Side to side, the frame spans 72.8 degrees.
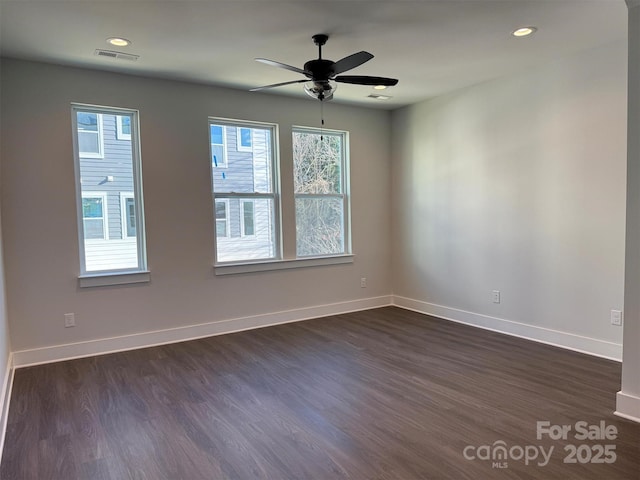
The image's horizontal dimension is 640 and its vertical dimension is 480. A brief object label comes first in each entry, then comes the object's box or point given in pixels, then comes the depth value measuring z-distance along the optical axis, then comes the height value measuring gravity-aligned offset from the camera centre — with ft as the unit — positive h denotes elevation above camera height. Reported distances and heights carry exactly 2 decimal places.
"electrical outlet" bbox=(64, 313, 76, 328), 12.82 -2.99
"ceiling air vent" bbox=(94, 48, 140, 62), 11.44 +4.37
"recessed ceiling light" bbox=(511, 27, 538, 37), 10.36 +4.26
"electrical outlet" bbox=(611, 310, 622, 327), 11.78 -3.07
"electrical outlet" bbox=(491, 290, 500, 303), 14.99 -3.05
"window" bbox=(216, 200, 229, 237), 15.43 -0.12
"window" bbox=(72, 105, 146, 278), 13.12 +0.74
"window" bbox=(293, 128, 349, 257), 17.25 +0.83
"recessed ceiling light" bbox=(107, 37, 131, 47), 10.58 +4.35
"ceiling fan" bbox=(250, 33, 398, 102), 9.75 +3.14
